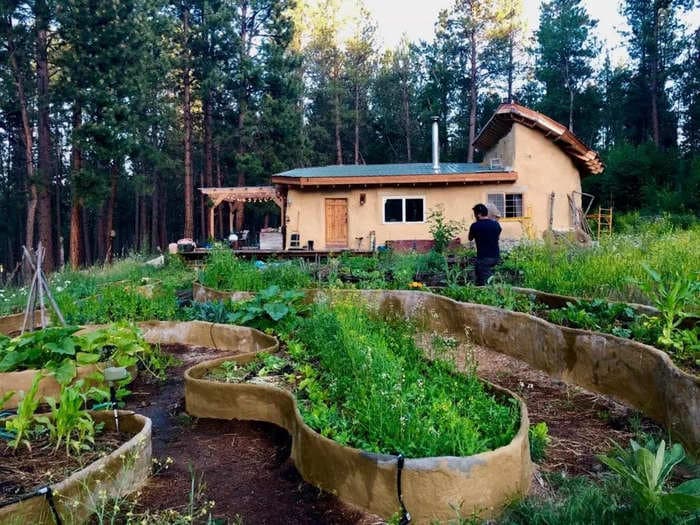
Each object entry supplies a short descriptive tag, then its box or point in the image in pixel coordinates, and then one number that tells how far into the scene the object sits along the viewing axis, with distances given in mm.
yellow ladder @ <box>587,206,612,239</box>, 18884
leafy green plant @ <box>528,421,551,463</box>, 3123
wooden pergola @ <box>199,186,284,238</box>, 18344
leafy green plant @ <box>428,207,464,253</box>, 14242
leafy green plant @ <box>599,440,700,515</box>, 2020
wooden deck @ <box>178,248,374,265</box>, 13288
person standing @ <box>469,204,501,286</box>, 7195
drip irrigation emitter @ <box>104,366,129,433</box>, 3820
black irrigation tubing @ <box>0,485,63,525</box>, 2273
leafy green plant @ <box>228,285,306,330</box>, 5902
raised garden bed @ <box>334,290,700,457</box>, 3250
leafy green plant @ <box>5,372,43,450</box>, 2895
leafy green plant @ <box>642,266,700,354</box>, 3848
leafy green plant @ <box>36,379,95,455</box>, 2910
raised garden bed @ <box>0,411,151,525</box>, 2305
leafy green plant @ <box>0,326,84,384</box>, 4215
